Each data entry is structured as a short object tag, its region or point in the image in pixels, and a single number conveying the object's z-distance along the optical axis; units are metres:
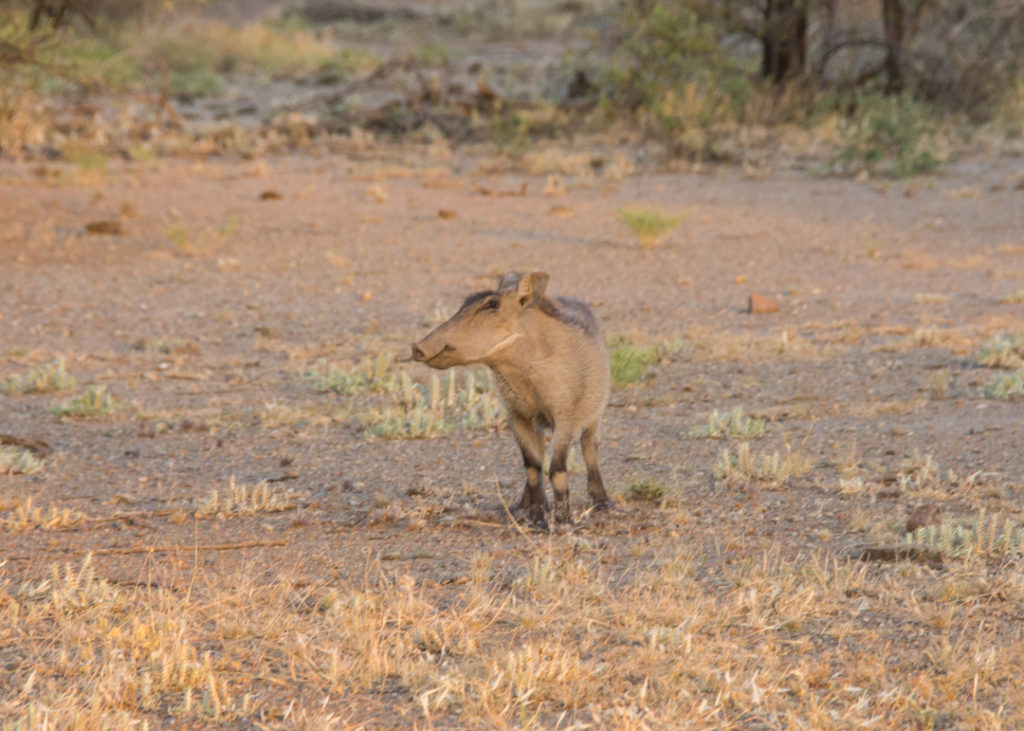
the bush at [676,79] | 36.19
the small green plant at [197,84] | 47.41
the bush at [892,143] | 34.00
